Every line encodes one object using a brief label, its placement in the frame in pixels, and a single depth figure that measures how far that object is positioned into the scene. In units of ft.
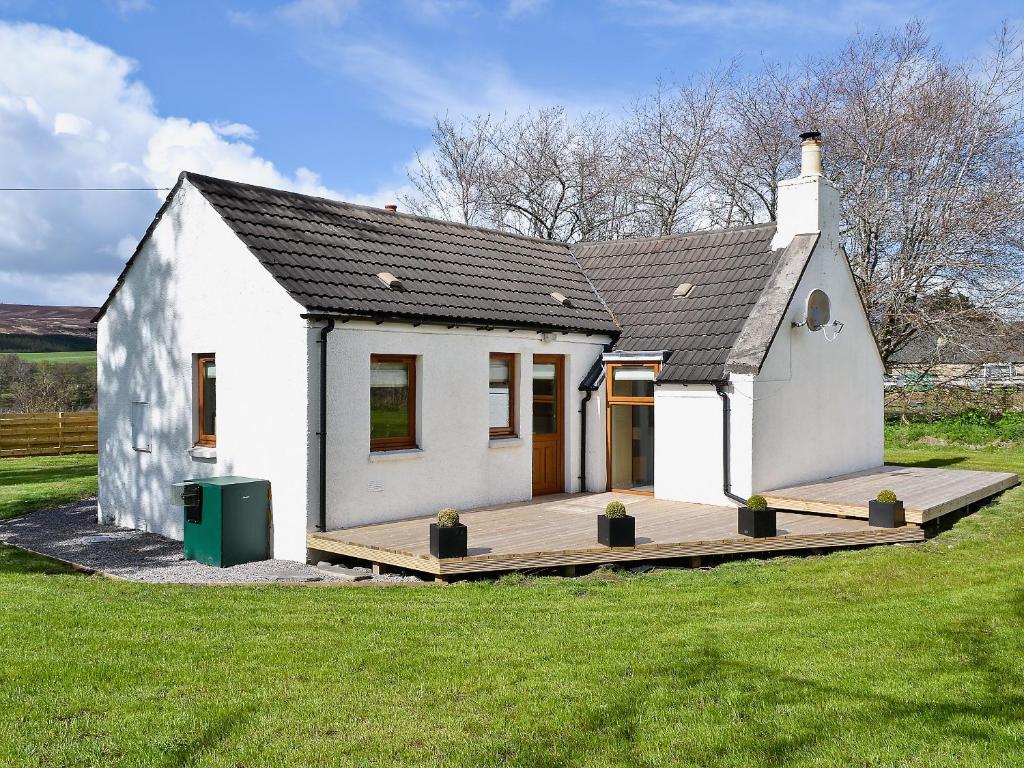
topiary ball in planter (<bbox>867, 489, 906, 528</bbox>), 35.37
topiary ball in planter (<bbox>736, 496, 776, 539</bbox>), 33.65
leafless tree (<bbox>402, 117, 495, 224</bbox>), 120.67
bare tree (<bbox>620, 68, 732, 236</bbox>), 106.93
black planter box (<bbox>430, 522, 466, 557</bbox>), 29.09
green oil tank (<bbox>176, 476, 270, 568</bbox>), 33.47
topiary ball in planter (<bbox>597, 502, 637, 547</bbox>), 31.17
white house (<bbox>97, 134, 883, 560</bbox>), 35.37
